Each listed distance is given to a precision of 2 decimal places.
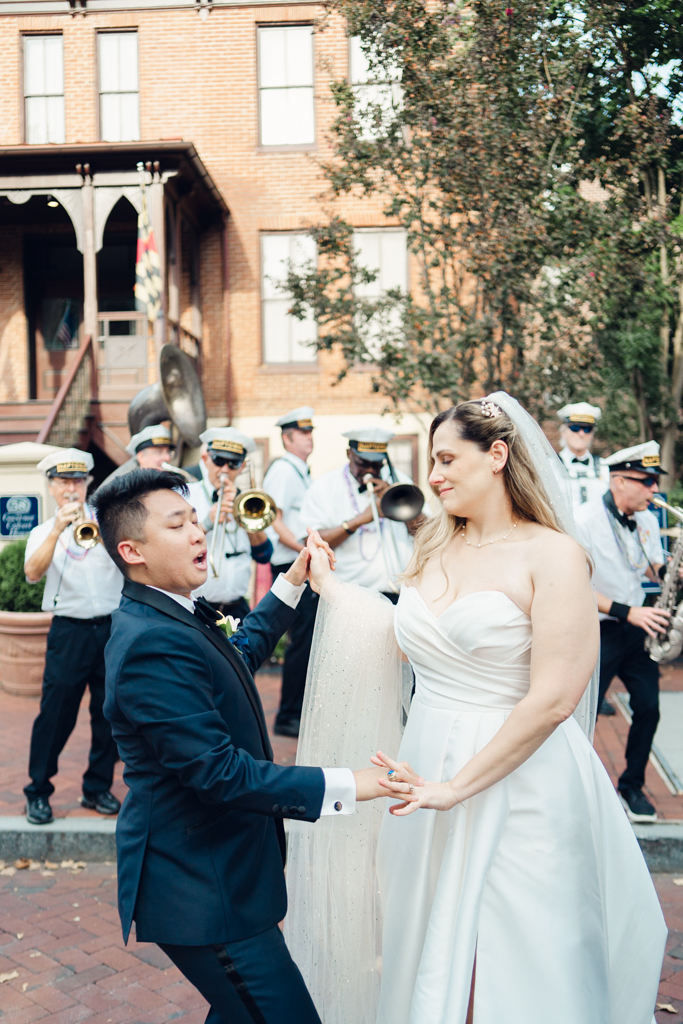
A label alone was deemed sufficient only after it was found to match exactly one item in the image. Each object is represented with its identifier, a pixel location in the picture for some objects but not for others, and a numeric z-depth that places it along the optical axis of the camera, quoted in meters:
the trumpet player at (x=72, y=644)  5.04
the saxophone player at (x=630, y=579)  4.93
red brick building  11.09
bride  2.29
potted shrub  7.58
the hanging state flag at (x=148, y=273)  11.95
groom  2.06
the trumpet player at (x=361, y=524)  5.94
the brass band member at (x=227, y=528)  5.32
